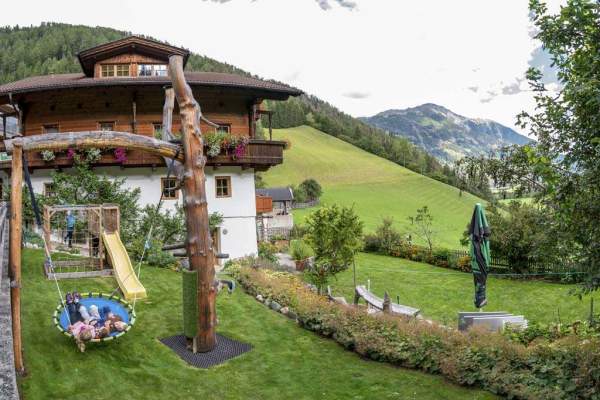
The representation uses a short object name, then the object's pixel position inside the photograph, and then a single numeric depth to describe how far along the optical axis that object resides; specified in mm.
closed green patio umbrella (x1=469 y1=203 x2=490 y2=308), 13289
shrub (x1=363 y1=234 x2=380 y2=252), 40197
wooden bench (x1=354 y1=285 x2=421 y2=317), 15141
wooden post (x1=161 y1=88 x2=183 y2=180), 11906
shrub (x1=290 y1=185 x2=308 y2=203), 81881
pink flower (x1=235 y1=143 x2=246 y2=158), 24094
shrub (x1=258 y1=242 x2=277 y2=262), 27672
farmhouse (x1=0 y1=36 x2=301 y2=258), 24266
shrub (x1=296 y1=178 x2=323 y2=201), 83250
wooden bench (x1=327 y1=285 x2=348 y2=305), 18094
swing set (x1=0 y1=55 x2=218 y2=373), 10773
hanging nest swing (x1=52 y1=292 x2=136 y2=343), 10602
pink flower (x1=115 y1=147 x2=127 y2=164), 23516
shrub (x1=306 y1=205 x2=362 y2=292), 21375
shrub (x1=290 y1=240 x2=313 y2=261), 31438
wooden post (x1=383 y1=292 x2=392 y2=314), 14914
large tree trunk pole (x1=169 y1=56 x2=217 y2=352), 11406
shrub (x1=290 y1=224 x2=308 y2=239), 43888
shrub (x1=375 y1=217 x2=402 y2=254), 39150
